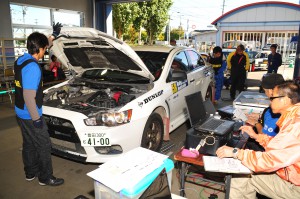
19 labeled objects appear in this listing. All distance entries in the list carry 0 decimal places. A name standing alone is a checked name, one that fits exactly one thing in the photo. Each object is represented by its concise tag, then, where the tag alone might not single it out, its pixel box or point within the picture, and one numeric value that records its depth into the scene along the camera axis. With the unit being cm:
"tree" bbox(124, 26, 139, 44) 2370
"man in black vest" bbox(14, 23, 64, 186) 279
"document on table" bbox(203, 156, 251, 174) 209
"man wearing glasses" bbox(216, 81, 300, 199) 194
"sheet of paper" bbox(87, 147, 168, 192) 150
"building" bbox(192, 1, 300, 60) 2564
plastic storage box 146
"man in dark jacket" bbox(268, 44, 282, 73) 985
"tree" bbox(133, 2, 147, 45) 2008
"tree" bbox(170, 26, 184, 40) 6038
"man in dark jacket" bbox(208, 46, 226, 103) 785
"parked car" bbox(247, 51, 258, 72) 1691
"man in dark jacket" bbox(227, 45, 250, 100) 781
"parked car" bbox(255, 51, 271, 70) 1717
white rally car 324
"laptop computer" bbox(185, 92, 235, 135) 265
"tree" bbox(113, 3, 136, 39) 1808
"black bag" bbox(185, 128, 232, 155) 242
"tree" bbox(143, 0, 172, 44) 2142
